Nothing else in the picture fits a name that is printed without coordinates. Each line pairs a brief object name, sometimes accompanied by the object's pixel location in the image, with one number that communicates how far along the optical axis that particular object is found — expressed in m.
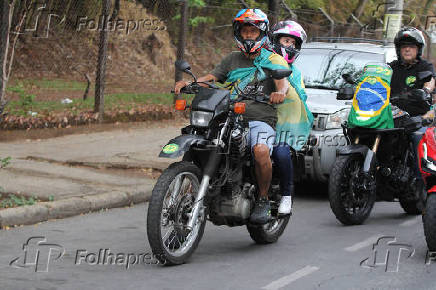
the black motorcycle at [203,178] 6.49
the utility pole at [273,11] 16.91
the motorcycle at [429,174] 7.25
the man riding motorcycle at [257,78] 7.16
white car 10.04
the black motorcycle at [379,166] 8.59
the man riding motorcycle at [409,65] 9.13
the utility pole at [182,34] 15.38
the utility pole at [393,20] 18.53
